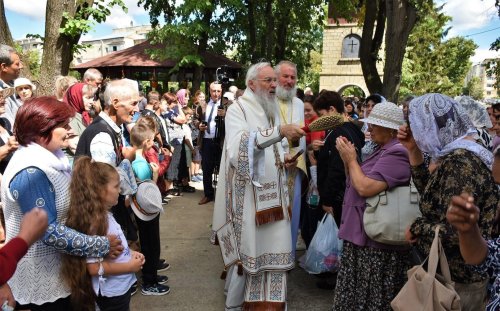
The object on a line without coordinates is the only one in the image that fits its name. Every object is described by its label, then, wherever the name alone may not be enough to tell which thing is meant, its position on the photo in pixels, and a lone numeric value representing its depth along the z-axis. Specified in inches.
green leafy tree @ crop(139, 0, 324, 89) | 494.9
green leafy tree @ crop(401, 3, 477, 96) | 1428.4
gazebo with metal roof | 651.5
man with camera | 268.4
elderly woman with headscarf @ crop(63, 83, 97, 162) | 153.3
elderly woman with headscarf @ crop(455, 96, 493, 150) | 116.7
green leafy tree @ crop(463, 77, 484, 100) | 2208.4
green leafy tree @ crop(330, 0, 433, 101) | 308.7
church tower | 1267.2
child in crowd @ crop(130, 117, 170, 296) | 143.6
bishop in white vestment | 122.8
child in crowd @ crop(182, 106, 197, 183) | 306.5
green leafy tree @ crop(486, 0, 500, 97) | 348.5
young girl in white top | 78.5
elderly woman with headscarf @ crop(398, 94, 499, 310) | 70.5
